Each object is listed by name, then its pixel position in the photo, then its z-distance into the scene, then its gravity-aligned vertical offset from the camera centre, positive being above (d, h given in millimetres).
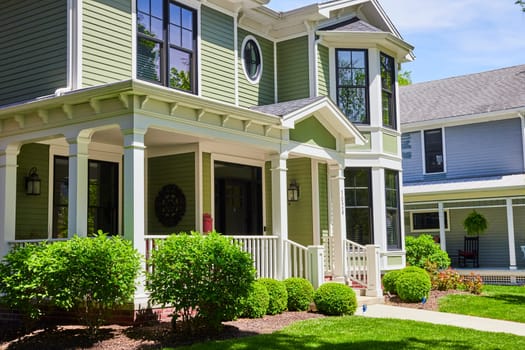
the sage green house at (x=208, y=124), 9695 +1985
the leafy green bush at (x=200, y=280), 8297 -584
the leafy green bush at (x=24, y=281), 8125 -537
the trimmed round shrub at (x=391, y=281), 13688 -1040
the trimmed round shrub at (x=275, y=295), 10383 -1010
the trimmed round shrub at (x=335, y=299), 10695 -1125
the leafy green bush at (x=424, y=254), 17078 -568
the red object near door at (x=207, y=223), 12477 +287
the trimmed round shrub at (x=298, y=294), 10914 -1032
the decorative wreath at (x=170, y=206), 12836 +678
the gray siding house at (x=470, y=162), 20547 +2520
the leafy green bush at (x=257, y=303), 9867 -1078
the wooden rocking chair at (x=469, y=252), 21598 -679
